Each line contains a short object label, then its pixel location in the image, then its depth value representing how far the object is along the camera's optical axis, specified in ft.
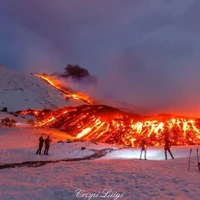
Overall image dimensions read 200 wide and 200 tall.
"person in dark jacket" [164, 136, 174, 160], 84.59
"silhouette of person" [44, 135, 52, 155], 98.44
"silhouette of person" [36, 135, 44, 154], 98.32
